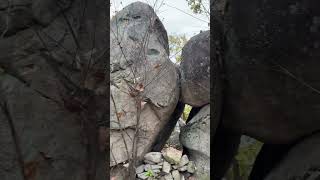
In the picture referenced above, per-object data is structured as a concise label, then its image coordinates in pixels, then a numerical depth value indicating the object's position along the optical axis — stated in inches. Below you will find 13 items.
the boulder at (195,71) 140.8
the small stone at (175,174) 142.1
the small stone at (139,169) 142.0
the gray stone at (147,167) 142.3
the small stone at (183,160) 146.7
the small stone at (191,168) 146.5
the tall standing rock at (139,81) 139.2
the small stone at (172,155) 147.8
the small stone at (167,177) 141.4
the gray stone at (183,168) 146.0
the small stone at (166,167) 142.1
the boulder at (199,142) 146.7
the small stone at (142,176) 139.1
